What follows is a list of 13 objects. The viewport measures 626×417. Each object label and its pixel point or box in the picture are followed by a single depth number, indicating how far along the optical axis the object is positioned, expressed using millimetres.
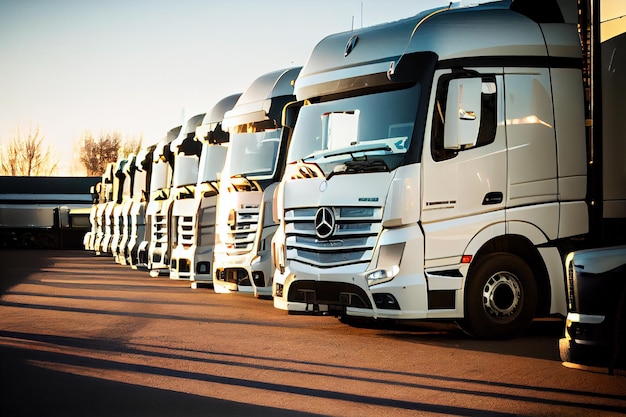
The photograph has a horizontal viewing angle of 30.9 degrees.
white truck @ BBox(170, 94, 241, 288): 20062
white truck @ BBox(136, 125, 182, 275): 24734
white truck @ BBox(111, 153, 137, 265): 30500
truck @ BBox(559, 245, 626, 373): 8422
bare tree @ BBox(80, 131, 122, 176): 106912
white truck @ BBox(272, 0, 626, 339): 11930
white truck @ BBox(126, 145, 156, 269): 28125
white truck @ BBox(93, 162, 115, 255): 35281
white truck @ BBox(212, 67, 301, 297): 16891
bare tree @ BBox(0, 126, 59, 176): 102750
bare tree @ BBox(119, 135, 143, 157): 107938
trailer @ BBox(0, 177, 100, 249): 59812
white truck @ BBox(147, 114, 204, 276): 22781
